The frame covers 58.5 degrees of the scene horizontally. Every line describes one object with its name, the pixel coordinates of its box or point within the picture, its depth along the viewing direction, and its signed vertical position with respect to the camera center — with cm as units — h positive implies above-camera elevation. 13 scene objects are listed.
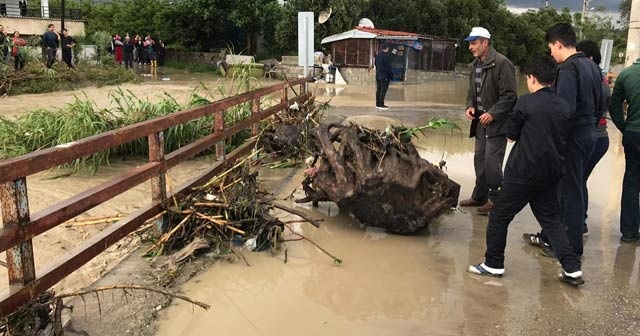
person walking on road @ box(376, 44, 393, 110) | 1406 -56
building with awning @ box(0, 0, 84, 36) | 2983 +143
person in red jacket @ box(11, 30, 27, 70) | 1689 -30
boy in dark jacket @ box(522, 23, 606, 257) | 414 -43
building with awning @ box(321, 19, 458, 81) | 2538 +12
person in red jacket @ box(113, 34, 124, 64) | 2617 -12
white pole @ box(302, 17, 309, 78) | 1188 +7
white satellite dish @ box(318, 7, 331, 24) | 2932 +175
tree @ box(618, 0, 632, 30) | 7169 +534
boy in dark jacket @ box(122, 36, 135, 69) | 2534 -19
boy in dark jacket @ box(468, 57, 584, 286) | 379 -75
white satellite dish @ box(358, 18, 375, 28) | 2815 +133
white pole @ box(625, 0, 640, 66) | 1364 +48
